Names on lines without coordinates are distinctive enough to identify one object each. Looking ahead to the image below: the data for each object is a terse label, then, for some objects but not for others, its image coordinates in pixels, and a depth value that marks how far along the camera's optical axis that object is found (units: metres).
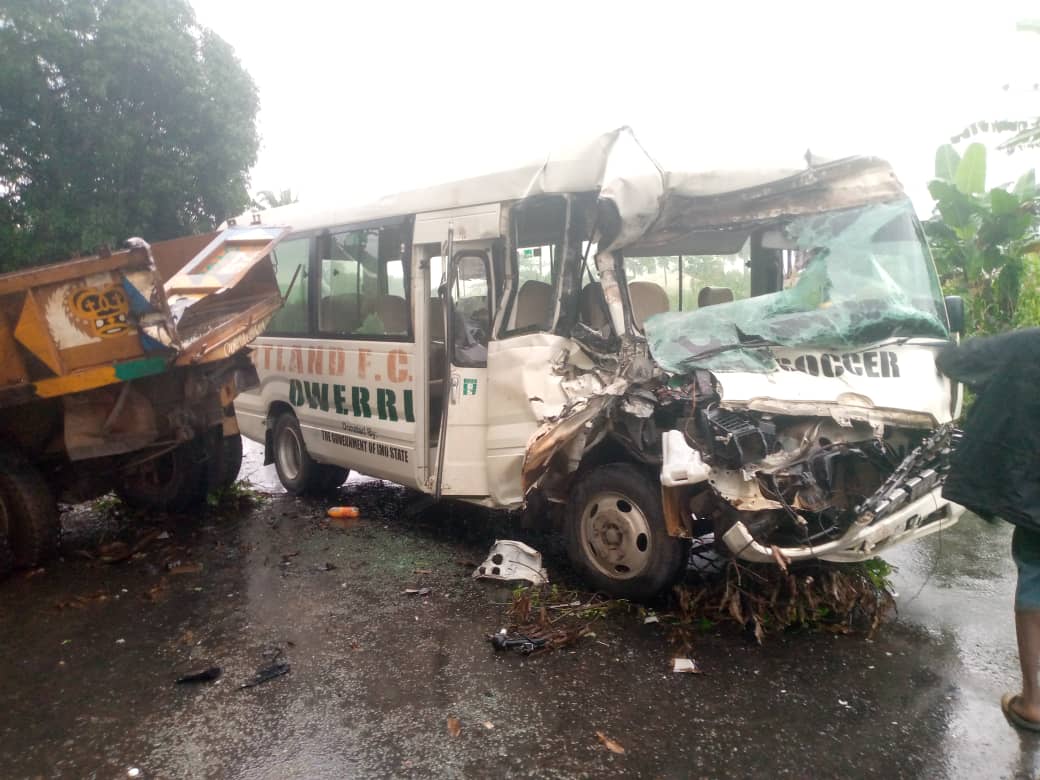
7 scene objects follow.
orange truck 5.10
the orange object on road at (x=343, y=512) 6.86
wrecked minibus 3.81
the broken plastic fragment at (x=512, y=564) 5.07
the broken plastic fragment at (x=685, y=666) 3.89
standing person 3.28
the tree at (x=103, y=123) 13.06
